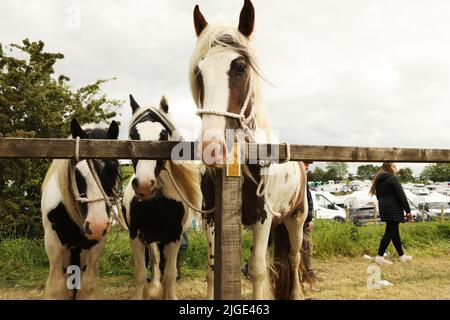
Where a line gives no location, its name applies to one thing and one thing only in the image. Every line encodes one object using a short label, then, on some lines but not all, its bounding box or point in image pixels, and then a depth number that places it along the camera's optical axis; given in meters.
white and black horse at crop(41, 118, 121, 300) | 2.98
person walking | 6.52
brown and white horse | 2.37
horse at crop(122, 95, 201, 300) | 3.54
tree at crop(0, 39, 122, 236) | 6.60
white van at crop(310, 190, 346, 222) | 15.01
